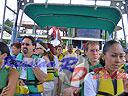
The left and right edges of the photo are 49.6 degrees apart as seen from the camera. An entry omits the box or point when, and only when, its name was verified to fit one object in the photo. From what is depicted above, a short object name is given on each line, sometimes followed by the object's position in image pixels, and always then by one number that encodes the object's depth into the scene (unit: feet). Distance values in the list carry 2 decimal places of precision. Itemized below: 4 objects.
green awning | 6.66
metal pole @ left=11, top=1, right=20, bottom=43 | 7.28
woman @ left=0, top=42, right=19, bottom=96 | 5.52
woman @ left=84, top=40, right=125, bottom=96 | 4.43
